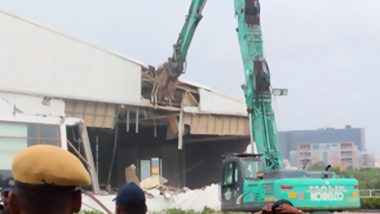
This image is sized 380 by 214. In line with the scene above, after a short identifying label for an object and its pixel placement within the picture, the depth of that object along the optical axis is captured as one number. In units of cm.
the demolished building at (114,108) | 2545
